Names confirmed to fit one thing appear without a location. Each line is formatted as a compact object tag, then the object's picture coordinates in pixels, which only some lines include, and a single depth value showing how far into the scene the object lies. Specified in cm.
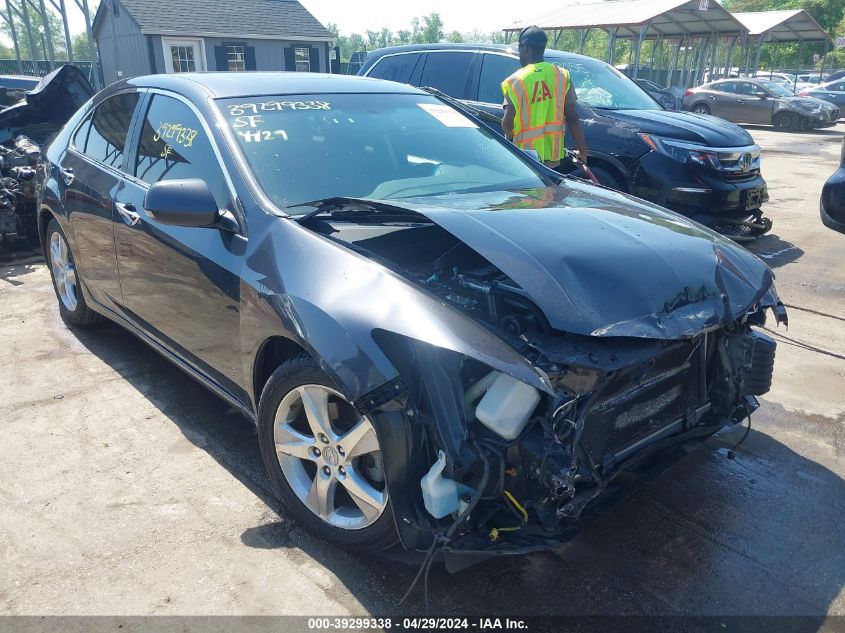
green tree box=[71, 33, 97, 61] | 8741
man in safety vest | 562
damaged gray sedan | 220
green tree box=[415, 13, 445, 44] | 9069
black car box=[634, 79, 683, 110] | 1831
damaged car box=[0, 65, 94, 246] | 684
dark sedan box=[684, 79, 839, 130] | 2172
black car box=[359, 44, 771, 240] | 661
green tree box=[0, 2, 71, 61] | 8889
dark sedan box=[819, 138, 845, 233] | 462
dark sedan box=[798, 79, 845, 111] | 2466
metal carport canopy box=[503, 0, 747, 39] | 2252
